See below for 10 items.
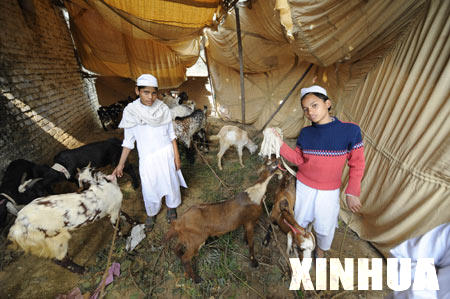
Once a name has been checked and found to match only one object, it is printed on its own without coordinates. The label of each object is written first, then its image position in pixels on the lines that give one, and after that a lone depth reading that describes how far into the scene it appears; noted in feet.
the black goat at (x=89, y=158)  11.96
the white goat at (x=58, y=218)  6.59
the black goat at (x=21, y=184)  9.57
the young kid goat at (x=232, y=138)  16.21
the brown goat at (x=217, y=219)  6.70
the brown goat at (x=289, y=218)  6.16
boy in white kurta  7.79
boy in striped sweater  5.49
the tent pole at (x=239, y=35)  12.76
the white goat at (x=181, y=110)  19.26
